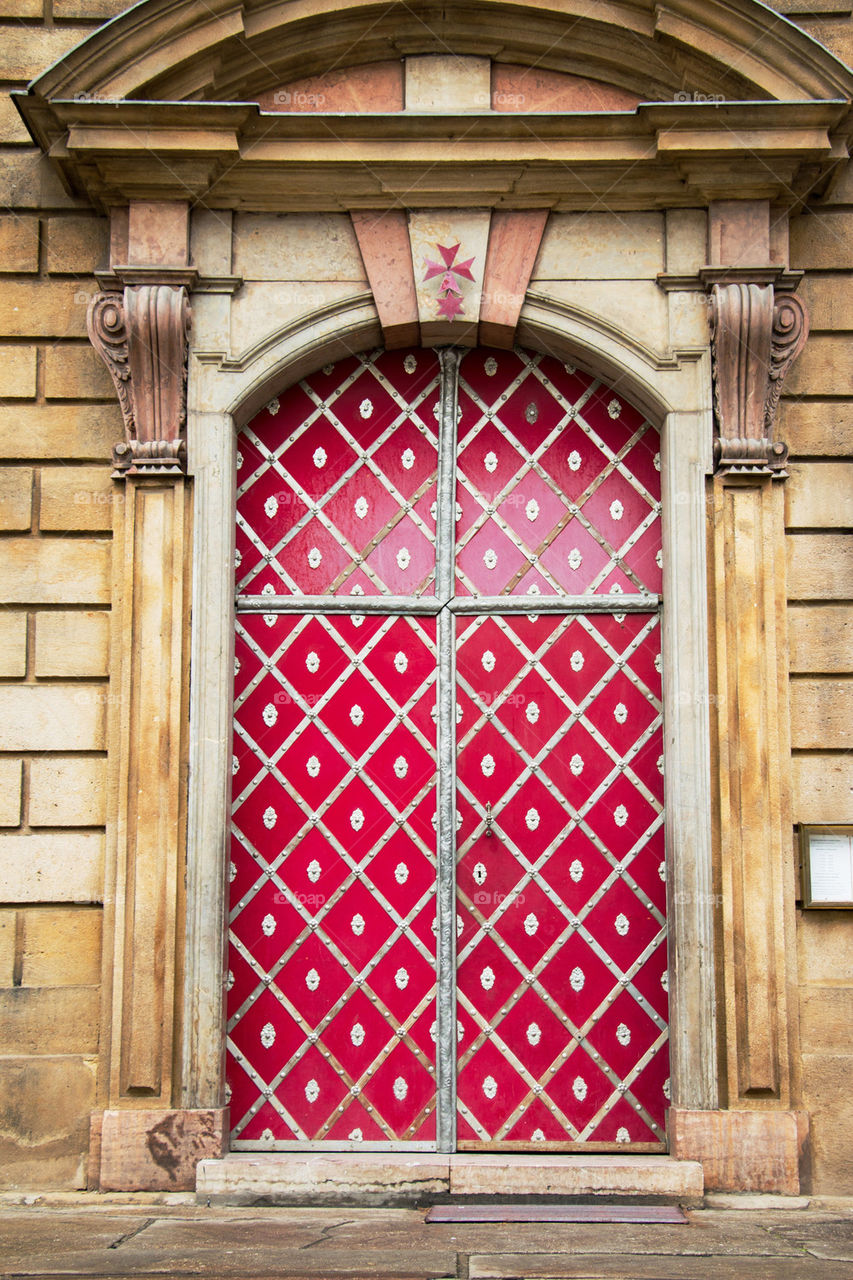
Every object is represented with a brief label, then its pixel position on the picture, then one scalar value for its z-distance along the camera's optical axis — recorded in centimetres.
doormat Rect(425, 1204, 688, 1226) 498
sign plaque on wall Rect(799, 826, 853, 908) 548
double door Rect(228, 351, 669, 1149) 563
